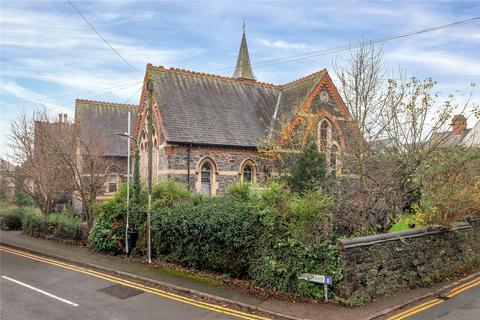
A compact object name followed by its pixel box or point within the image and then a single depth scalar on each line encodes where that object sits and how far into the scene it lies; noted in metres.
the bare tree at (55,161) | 20.03
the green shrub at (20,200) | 38.40
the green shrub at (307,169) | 18.34
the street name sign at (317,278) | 9.27
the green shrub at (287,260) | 9.48
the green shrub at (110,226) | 16.11
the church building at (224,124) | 23.64
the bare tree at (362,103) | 14.60
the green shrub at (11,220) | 25.19
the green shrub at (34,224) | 21.37
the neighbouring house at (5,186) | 27.80
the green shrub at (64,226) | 19.34
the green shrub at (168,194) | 15.18
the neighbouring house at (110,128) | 34.53
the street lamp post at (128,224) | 15.46
